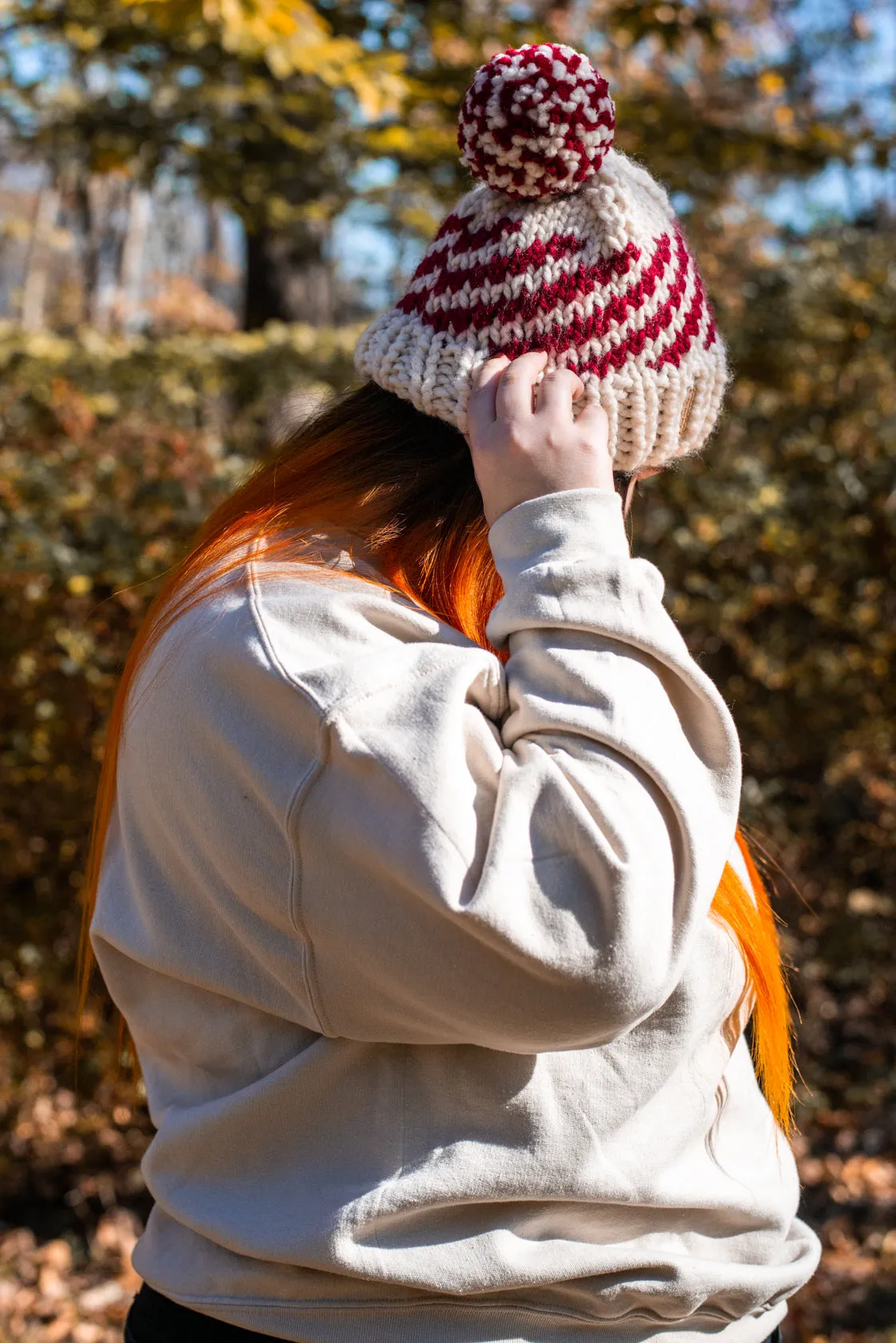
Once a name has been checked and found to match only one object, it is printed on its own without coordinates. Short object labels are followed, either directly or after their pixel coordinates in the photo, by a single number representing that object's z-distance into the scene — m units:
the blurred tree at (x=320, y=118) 4.51
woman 1.01
